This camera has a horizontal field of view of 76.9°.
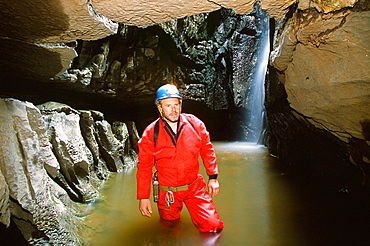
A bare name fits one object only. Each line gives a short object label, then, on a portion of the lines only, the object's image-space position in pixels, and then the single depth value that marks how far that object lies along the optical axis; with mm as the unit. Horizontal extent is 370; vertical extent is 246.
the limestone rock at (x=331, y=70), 2113
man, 2750
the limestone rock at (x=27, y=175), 2225
